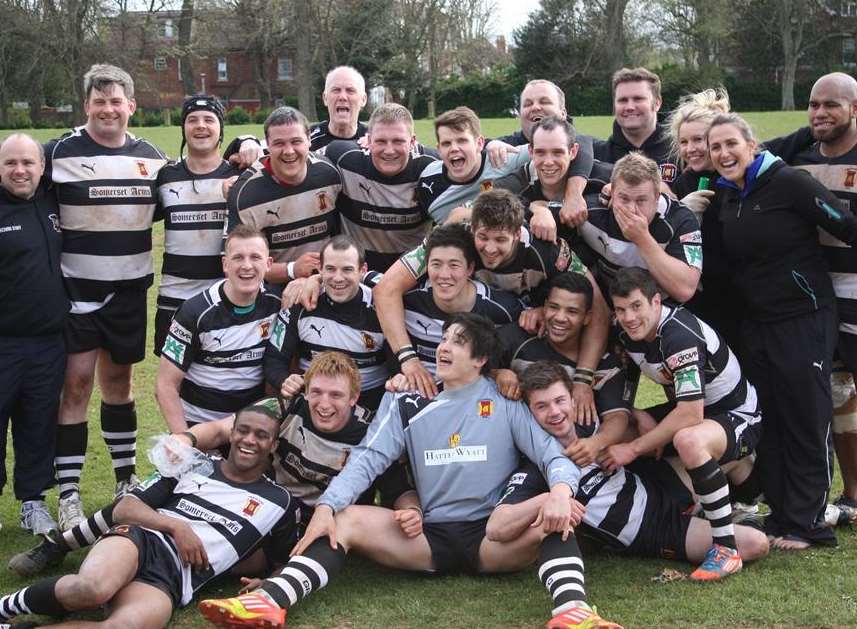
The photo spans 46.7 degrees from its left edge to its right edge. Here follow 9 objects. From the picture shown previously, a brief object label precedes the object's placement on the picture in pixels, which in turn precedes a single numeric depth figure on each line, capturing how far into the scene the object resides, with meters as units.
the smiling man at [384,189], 6.36
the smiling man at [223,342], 5.72
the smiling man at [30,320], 5.91
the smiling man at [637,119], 6.81
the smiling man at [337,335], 5.77
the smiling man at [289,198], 6.18
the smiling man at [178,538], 4.41
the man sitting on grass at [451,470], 4.97
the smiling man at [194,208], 6.37
